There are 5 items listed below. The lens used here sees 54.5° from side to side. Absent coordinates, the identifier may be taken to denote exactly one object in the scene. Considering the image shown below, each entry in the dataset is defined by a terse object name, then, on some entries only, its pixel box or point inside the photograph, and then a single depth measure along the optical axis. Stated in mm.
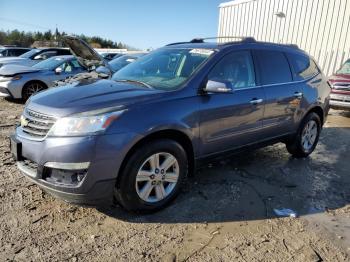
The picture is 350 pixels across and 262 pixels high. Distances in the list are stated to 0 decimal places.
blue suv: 2961
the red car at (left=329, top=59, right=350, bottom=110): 9422
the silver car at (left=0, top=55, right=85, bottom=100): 9555
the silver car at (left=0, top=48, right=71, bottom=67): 14500
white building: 13391
